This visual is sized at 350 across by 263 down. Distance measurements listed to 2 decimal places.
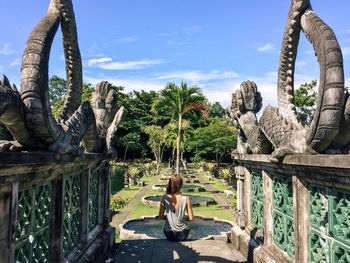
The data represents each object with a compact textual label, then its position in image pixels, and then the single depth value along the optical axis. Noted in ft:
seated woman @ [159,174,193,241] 23.47
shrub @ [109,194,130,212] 50.95
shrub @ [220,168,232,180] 84.90
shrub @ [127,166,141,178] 84.22
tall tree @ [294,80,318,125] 79.46
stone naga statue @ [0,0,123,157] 10.25
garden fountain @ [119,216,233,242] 36.29
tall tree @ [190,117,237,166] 123.95
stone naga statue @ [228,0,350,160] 11.01
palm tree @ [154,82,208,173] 79.51
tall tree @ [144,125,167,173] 145.59
